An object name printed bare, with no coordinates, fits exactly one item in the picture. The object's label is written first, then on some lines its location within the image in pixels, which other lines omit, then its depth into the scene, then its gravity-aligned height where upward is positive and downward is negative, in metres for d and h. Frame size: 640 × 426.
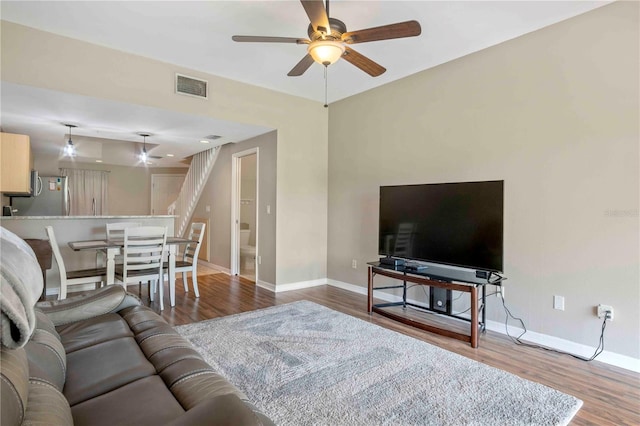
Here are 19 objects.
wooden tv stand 2.90 -0.86
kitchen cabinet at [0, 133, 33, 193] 4.07 +0.56
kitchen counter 4.31 -0.12
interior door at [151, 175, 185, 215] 9.38 +0.51
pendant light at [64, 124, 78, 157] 5.16 +0.94
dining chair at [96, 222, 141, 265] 4.75 -0.28
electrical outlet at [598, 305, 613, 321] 2.62 -0.78
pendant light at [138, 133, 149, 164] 6.08 +0.98
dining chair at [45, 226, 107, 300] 3.33 -0.70
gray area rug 1.91 -1.14
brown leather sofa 0.86 -0.67
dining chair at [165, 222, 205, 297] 4.36 -0.71
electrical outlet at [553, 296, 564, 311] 2.88 -0.79
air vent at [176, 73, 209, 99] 3.82 +1.41
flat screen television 3.00 -0.13
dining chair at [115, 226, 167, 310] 3.67 -0.53
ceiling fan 2.15 +1.17
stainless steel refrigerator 6.30 +0.16
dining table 3.66 -0.46
